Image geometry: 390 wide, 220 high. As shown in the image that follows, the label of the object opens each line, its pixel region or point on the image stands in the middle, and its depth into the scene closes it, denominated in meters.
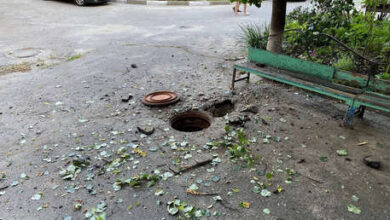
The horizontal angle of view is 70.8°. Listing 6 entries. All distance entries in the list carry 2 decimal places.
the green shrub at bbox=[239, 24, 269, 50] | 6.47
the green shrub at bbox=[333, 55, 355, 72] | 5.06
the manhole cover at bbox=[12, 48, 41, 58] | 7.05
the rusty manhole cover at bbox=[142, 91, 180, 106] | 4.55
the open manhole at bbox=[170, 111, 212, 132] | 4.33
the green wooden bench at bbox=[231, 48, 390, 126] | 3.67
